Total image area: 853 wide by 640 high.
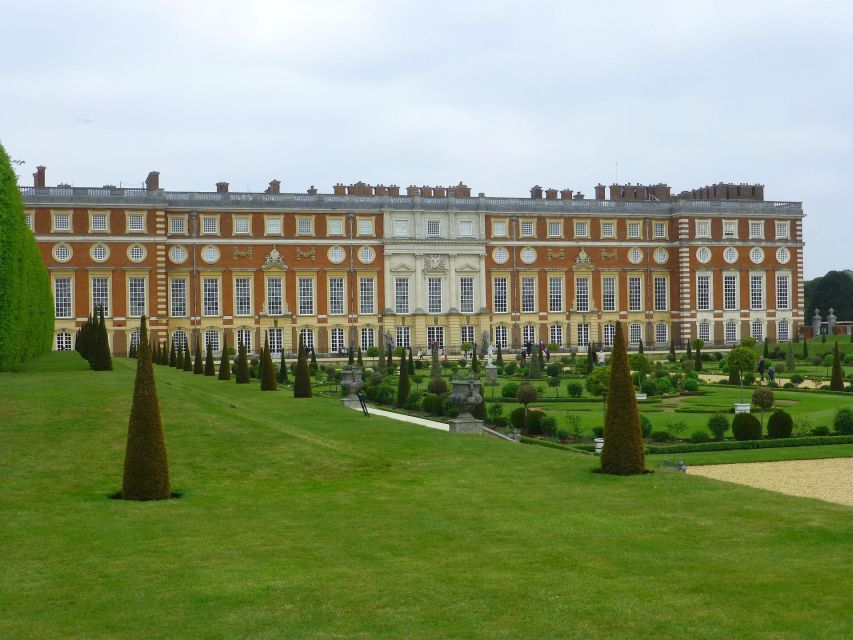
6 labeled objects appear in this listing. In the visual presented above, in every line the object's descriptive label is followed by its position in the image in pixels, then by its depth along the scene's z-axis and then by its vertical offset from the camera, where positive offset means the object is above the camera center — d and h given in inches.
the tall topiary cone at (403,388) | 1120.2 -74.6
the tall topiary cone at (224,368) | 1417.3 -63.6
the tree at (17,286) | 991.6 +41.7
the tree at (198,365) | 1562.5 -65.3
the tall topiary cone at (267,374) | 1230.9 -63.1
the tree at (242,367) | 1341.0 -59.1
